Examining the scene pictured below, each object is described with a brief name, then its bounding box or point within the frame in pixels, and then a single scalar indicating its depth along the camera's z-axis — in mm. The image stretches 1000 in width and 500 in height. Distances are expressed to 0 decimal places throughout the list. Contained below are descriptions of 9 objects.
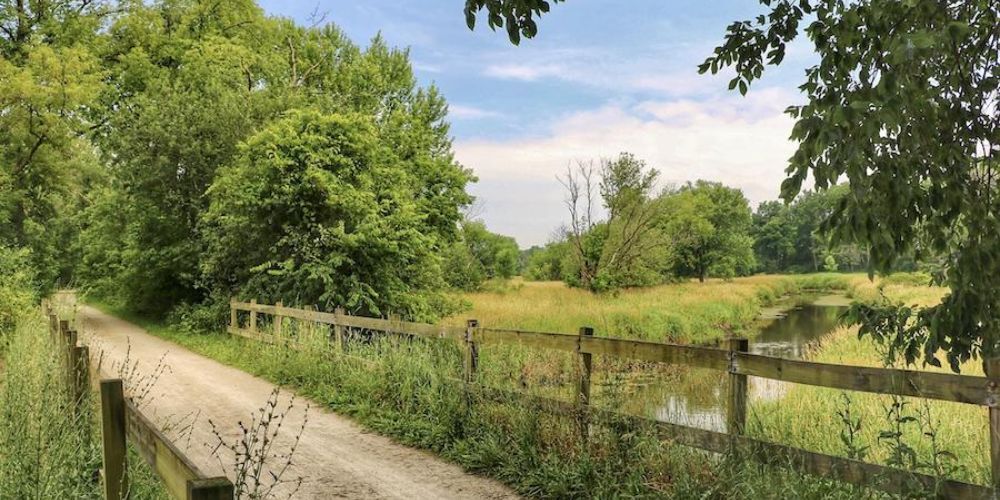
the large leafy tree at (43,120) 16953
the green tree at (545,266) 58625
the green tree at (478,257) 34875
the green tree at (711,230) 46303
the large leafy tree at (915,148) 2580
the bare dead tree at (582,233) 33125
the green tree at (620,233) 33125
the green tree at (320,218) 14352
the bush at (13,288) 13078
